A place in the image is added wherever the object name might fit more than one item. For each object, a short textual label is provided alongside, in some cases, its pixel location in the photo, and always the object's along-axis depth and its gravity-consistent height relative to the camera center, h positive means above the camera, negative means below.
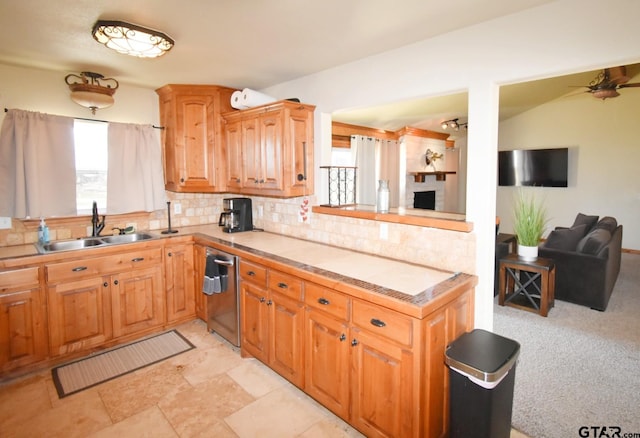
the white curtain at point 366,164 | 5.14 +0.51
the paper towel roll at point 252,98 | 3.25 +0.94
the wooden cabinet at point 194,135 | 3.51 +0.65
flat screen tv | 6.60 +0.60
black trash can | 1.63 -0.92
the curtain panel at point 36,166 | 2.86 +0.28
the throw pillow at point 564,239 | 4.10 -0.50
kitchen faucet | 3.26 -0.23
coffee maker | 3.61 -0.18
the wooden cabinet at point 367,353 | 1.70 -0.88
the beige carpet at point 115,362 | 2.57 -1.34
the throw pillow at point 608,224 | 4.38 -0.36
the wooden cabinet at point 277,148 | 2.97 +0.44
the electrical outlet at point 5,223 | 2.90 -0.20
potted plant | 3.82 -0.37
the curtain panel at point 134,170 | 3.39 +0.29
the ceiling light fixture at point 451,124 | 5.81 +1.25
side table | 3.64 -0.96
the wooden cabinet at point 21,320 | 2.52 -0.90
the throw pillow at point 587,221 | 4.97 -0.35
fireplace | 6.48 -0.03
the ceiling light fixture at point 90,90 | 3.06 +0.97
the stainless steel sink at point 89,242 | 2.97 -0.40
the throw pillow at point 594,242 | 3.77 -0.50
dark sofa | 3.70 -0.73
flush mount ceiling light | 2.07 +1.01
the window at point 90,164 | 3.30 +0.34
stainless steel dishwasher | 2.86 -0.88
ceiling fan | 4.04 +1.36
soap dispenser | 3.00 -0.30
